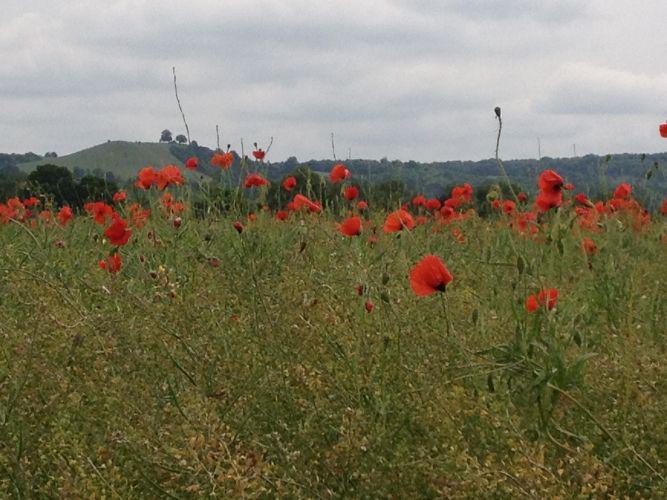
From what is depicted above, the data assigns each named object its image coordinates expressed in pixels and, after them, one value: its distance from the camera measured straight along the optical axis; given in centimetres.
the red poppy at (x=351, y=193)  560
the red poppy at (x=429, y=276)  258
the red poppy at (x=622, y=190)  539
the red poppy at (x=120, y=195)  627
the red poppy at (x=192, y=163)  593
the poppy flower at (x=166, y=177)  500
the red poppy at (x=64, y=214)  609
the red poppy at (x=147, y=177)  495
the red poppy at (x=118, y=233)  351
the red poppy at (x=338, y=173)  520
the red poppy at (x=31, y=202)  681
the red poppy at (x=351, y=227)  357
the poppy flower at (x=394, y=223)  364
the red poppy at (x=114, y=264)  338
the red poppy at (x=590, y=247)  446
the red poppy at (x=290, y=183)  602
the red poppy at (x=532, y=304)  270
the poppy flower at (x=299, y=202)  380
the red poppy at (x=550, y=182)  311
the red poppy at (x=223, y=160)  523
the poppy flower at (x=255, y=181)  493
